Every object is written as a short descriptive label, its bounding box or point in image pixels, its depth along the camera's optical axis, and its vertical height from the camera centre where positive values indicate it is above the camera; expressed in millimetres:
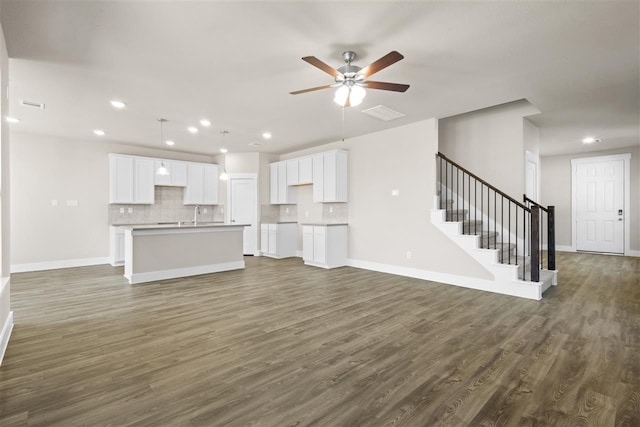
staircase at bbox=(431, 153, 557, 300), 4324 -238
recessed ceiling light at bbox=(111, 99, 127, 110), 4523 +1669
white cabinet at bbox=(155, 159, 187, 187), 7582 +1045
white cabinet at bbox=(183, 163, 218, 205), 8133 +835
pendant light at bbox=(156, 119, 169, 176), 5429 +905
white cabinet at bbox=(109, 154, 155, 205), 7035 +846
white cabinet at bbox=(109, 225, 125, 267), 6672 -655
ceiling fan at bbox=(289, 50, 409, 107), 3064 +1352
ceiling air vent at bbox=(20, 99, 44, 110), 4496 +1658
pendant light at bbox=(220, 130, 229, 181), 6309 +1716
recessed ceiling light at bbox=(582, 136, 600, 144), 6891 +1769
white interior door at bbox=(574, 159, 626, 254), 7797 +307
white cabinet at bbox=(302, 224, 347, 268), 6500 -636
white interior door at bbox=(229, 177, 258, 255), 8477 +457
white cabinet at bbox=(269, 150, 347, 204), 6766 +956
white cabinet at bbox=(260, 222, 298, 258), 7922 -623
